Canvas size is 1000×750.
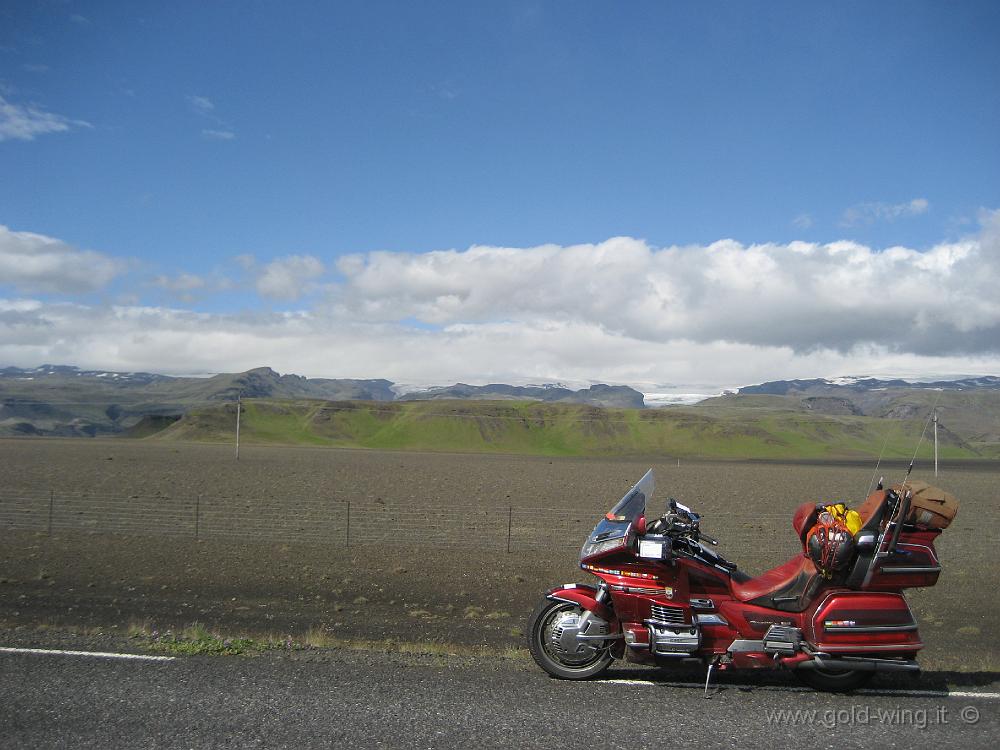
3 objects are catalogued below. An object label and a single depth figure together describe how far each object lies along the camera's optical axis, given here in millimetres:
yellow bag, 7078
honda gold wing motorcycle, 6926
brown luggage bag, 6871
